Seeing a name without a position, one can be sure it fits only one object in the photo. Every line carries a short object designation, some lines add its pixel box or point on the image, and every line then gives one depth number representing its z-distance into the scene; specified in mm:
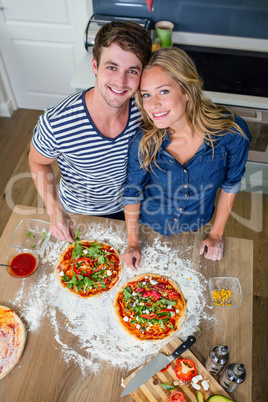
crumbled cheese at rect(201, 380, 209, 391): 1124
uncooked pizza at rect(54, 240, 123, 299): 1357
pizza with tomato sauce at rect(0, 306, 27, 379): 1172
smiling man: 1190
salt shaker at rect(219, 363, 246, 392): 1055
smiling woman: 1222
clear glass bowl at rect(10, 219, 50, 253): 1456
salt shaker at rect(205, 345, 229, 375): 1103
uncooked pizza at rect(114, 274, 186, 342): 1257
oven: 2141
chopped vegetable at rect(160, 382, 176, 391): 1118
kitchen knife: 1118
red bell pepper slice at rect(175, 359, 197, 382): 1148
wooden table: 1132
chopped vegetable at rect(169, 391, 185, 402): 1093
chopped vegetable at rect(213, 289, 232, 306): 1307
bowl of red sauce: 1380
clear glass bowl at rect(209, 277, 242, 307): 1309
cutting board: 1110
